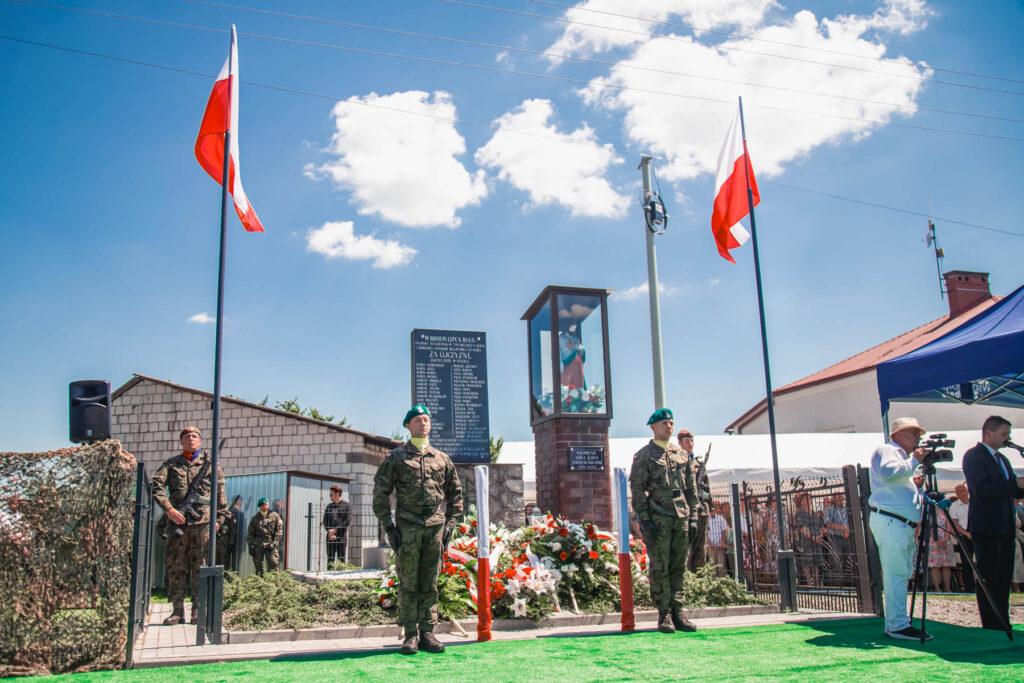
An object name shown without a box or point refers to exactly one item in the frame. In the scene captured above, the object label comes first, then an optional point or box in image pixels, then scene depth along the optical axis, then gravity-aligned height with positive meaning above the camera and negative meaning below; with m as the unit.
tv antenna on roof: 28.94 +9.05
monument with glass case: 10.74 +1.19
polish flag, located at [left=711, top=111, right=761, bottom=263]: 9.90 +3.74
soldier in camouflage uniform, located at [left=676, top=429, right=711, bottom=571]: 9.48 -0.40
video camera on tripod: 6.35 +0.19
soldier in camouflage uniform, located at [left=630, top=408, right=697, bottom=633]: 6.97 -0.27
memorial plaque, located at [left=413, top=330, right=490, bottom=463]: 11.91 +1.57
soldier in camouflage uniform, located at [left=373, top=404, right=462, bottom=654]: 6.06 -0.27
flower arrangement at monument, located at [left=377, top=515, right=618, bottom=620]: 7.52 -0.85
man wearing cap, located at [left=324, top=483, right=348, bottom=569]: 15.55 -0.66
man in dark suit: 6.81 -0.31
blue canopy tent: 7.18 +1.12
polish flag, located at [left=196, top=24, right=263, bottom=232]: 7.87 +3.79
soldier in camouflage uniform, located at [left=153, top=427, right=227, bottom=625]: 7.96 -0.33
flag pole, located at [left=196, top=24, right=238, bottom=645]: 6.47 +0.12
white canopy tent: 14.48 +0.55
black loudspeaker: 6.82 +0.81
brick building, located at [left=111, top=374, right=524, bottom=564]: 18.00 +1.41
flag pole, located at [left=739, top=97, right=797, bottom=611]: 8.14 +0.15
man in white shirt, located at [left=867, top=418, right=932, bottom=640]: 6.34 -0.36
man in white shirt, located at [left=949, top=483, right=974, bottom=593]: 6.74 -0.65
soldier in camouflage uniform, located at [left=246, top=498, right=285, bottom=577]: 13.09 -0.70
